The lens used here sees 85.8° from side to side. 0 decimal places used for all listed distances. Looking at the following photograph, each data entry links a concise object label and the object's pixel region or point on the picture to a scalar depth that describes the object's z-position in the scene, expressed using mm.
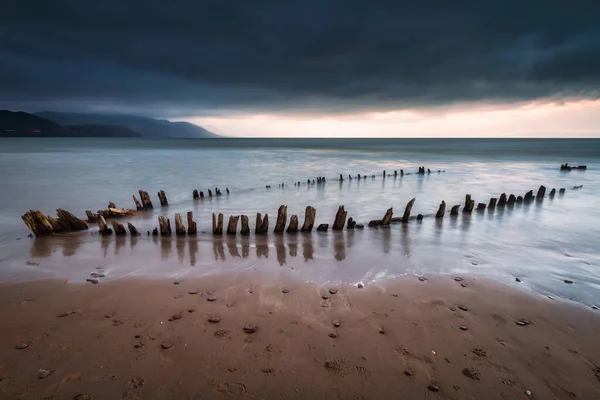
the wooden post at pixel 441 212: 13789
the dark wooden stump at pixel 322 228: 11320
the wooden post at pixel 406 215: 12798
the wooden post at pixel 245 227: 10709
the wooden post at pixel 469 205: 14977
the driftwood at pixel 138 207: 15130
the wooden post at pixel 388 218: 12328
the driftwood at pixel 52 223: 10258
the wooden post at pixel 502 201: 16375
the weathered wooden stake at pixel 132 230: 10420
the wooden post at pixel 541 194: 18672
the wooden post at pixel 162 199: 16658
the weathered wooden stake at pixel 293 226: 11130
